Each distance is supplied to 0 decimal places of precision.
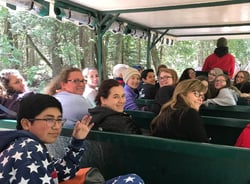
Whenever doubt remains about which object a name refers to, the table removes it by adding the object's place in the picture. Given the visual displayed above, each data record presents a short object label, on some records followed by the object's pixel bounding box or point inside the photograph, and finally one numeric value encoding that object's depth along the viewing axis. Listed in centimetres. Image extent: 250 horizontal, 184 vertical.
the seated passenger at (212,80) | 328
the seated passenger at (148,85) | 341
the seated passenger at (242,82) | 402
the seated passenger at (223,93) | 296
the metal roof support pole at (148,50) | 550
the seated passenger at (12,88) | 234
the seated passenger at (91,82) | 297
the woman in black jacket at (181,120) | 156
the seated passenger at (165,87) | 239
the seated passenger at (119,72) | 354
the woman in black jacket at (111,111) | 164
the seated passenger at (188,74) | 365
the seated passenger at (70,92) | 199
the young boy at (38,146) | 94
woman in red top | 442
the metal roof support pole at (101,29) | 408
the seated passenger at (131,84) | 290
